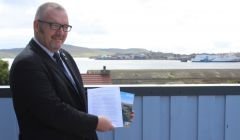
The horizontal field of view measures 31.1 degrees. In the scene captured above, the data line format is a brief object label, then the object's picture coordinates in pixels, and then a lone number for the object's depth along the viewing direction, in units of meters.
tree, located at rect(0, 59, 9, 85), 12.47
